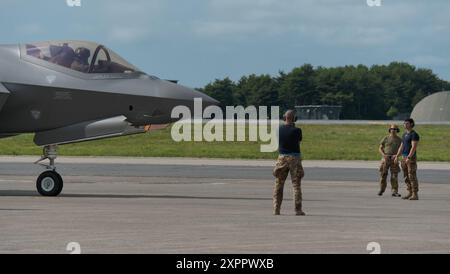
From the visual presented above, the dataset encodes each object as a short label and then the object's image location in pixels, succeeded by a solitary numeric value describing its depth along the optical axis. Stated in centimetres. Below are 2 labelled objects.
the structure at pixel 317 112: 14012
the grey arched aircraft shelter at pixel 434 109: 12434
